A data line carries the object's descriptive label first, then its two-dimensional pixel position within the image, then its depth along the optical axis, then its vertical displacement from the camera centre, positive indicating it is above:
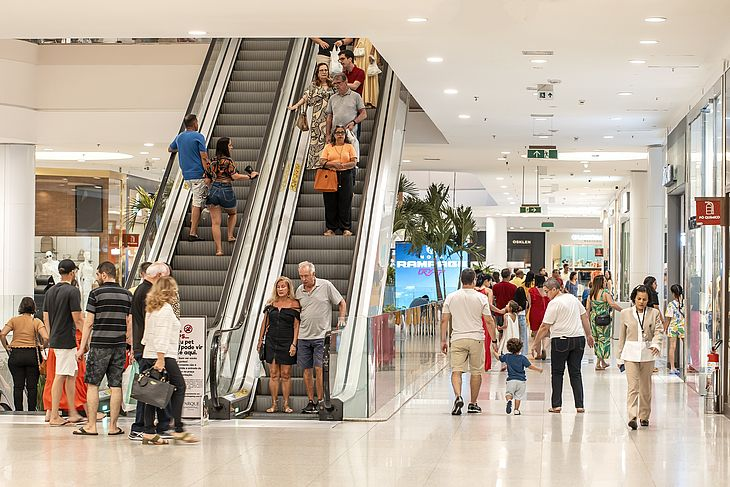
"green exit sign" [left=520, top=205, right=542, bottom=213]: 30.36 +1.82
